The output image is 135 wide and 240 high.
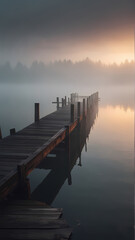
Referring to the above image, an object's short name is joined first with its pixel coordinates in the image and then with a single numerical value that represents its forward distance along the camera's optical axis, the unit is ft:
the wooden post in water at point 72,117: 58.49
